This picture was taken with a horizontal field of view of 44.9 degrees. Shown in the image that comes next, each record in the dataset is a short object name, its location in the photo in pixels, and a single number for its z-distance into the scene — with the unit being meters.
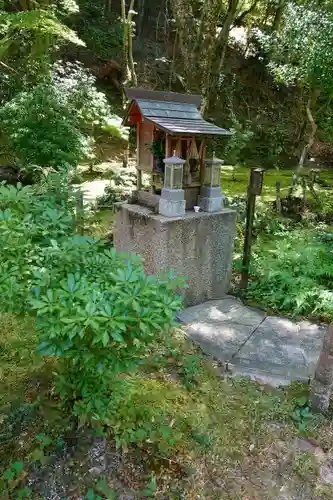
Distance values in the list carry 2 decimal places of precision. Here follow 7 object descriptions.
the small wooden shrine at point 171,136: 4.66
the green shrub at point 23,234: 2.14
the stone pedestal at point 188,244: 4.72
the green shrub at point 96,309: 1.91
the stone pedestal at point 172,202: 4.70
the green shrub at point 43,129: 7.05
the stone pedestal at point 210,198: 5.07
